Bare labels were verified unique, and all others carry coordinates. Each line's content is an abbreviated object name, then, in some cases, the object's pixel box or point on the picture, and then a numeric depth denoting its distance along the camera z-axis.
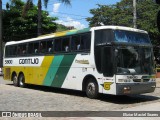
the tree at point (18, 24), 38.44
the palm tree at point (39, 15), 30.14
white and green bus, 13.84
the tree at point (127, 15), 34.69
